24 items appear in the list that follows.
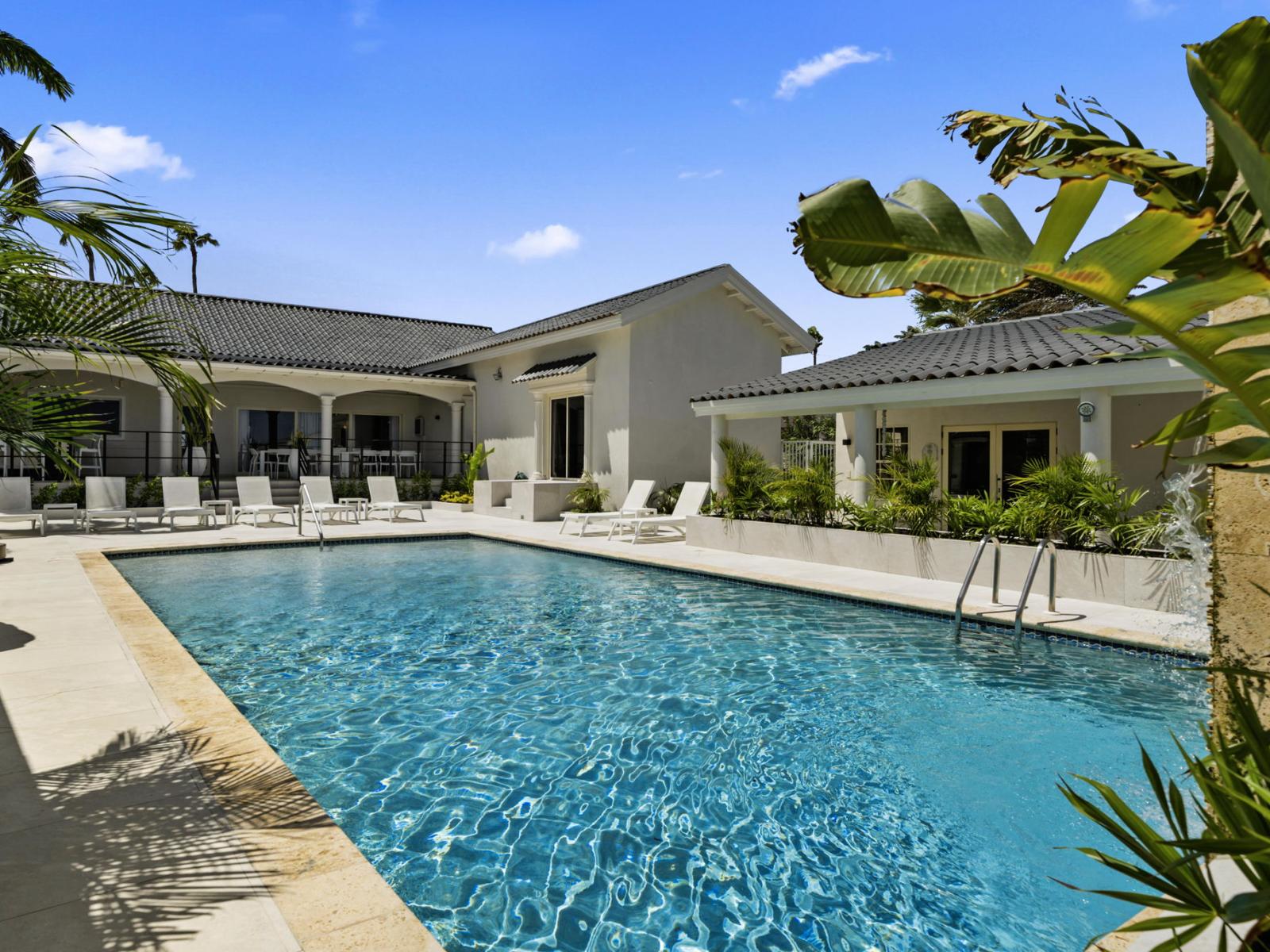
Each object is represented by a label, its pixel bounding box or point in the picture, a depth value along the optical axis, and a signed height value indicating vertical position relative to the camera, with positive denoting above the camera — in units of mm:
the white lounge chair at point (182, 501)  17500 -655
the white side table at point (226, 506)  18641 -809
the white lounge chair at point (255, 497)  18438 -576
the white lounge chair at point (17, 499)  17156 -599
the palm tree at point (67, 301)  4246 +1037
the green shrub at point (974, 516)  10727 -567
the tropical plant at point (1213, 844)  1272 -714
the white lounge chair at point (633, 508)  16906 -742
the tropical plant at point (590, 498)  19422 -588
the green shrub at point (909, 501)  11539 -381
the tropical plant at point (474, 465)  23781 +302
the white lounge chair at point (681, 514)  16022 -829
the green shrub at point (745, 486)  14547 -189
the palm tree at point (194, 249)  41856 +12319
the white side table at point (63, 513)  16750 -877
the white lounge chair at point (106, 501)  16844 -625
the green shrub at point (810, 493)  13156 -310
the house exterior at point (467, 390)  19562 +2553
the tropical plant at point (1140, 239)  1146 +436
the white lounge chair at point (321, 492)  20064 -474
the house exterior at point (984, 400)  10422 +1290
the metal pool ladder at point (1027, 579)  8023 -1079
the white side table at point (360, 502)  20594 -763
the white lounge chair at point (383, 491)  20797 -473
